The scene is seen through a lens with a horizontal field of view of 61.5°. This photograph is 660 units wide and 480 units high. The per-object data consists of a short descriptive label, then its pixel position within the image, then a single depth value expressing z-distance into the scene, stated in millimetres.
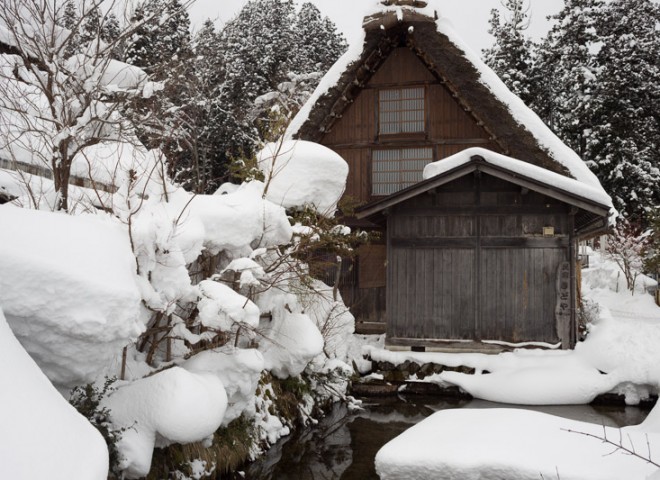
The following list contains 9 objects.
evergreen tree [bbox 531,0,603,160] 23719
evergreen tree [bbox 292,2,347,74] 25156
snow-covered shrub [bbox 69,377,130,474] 4355
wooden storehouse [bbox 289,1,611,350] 9984
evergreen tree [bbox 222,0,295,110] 24391
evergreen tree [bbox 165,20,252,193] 21812
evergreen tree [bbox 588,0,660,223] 22094
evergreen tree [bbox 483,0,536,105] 25500
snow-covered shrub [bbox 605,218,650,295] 20898
